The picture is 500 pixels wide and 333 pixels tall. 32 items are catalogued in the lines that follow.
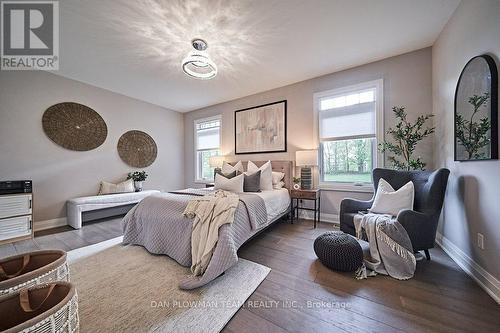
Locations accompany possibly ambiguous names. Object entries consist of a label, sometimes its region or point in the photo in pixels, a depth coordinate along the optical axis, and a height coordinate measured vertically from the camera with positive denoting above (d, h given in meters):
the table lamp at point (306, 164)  3.18 +0.04
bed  1.67 -0.70
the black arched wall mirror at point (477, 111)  1.47 +0.49
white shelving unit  2.55 -0.72
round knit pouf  1.77 -0.86
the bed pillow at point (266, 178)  3.28 -0.22
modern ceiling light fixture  2.21 +1.31
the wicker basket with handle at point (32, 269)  0.78 -0.51
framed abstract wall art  3.89 +0.85
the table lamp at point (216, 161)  4.51 +0.13
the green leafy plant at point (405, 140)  2.52 +0.37
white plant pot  4.27 -0.45
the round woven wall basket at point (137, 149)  4.23 +0.44
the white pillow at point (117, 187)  3.79 -0.44
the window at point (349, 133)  3.01 +0.57
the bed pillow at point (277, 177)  3.53 -0.21
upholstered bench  3.15 -0.69
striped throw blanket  1.72 -0.83
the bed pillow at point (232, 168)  3.70 -0.04
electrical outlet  1.60 -0.67
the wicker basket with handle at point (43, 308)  0.59 -0.52
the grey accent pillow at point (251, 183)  3.06 -0.29
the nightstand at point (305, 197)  3.10 -0.55
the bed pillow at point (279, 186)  3.43 -0.38
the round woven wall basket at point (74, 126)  3.26 +0.78
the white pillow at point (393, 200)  2.06 -0.40
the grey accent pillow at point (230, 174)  3.28 -0.14
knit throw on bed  1.70 -0.56
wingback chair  1.80 -0.49
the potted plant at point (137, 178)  4.28 -0.27
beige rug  1.25 -1.06
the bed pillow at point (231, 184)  2.99 -0.29
